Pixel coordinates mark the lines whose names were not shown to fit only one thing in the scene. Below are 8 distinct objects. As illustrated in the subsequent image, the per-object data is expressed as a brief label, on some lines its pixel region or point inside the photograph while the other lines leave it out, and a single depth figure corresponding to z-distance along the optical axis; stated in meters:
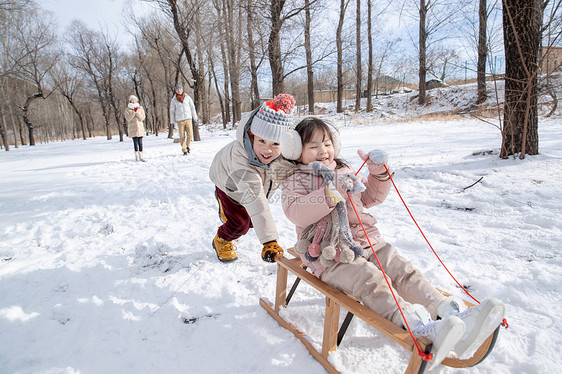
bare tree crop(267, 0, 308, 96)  7.59
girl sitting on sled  1.47
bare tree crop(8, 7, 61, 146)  17.55
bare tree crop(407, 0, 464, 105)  16.36
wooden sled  1.26
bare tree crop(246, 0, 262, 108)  7.89
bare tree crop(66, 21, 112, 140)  18.61
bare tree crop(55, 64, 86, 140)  24.41
